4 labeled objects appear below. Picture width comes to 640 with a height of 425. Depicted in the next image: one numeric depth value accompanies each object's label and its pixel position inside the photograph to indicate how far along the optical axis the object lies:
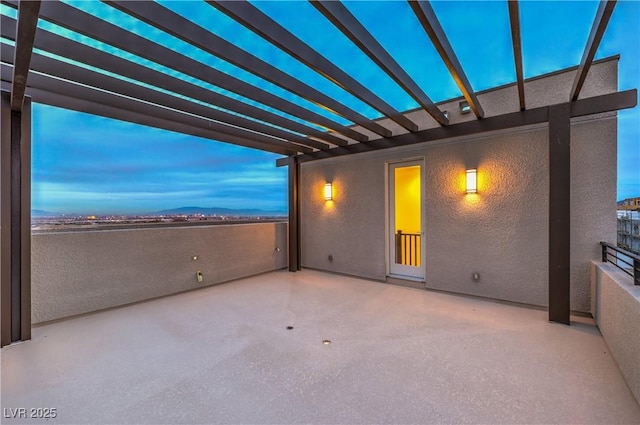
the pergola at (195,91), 1.94
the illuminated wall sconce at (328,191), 6.04
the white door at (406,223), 5.05
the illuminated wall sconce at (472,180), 4.16
